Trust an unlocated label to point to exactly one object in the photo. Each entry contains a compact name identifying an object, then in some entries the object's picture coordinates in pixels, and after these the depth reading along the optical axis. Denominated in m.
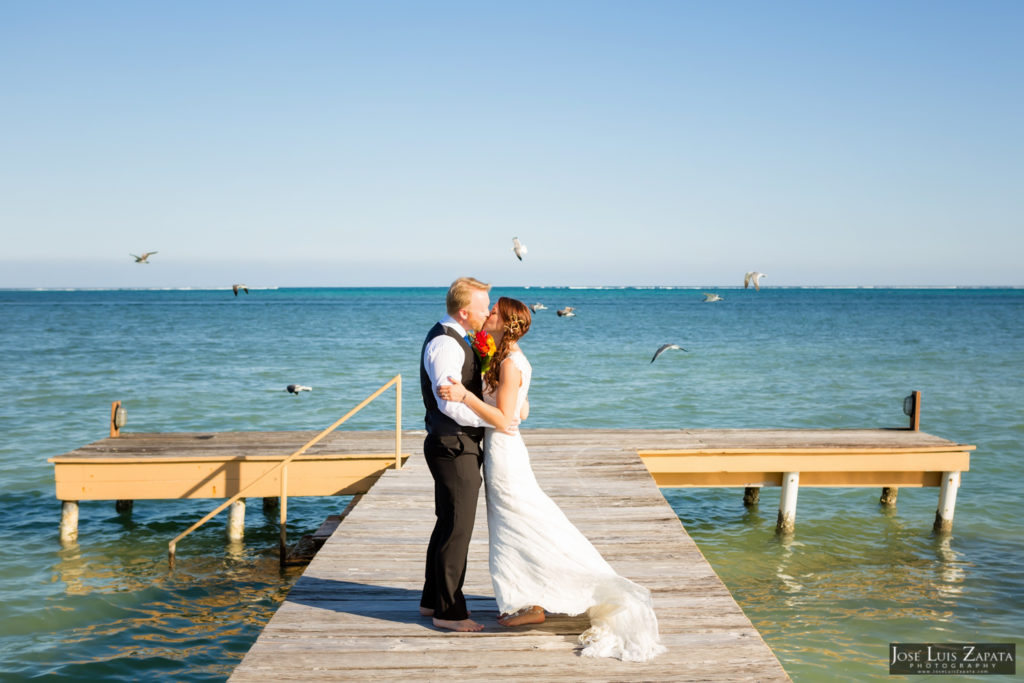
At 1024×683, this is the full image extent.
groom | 4.02
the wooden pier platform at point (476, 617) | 4.02
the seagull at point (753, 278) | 14.41
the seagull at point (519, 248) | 8.78
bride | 4.10
